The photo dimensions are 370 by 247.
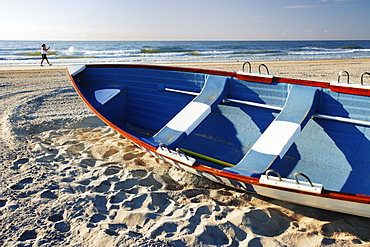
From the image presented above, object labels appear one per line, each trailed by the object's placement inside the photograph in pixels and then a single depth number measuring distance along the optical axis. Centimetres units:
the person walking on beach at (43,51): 1623
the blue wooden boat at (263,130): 291
